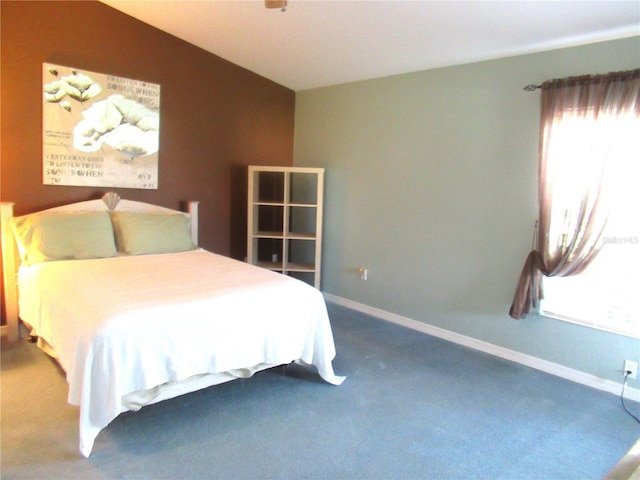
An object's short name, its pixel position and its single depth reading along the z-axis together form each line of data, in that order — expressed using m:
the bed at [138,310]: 1.79
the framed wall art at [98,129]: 3.07
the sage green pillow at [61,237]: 2.79
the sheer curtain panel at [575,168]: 2.41
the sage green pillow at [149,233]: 3.18
